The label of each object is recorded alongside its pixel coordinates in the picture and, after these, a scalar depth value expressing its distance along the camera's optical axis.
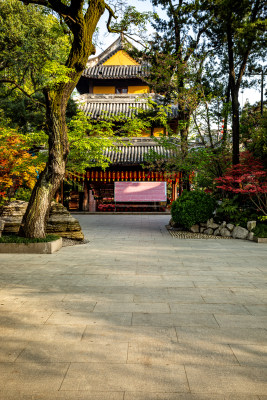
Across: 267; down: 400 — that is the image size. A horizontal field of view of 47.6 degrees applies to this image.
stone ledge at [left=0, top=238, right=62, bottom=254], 7.39
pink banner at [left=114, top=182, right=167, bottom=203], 21.16
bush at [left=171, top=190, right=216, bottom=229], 10.55
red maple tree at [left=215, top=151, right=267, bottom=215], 9.31
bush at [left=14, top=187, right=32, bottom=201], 17.08
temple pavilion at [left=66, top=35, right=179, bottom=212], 21.17
